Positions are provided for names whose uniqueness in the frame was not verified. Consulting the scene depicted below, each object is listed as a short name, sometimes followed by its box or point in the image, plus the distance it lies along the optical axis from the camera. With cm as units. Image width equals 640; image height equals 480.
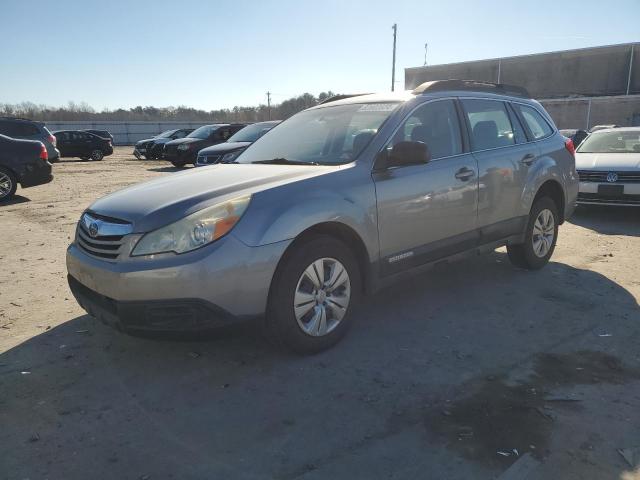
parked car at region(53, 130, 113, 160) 2602
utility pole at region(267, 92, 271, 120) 7588
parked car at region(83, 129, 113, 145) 3456
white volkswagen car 823
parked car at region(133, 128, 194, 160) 2389
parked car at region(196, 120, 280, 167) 1310
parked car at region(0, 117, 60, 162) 1591
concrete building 3653
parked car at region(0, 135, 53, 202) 1053
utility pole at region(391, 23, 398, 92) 4375
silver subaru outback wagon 309
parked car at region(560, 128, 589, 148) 1714
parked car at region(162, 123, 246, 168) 1866
